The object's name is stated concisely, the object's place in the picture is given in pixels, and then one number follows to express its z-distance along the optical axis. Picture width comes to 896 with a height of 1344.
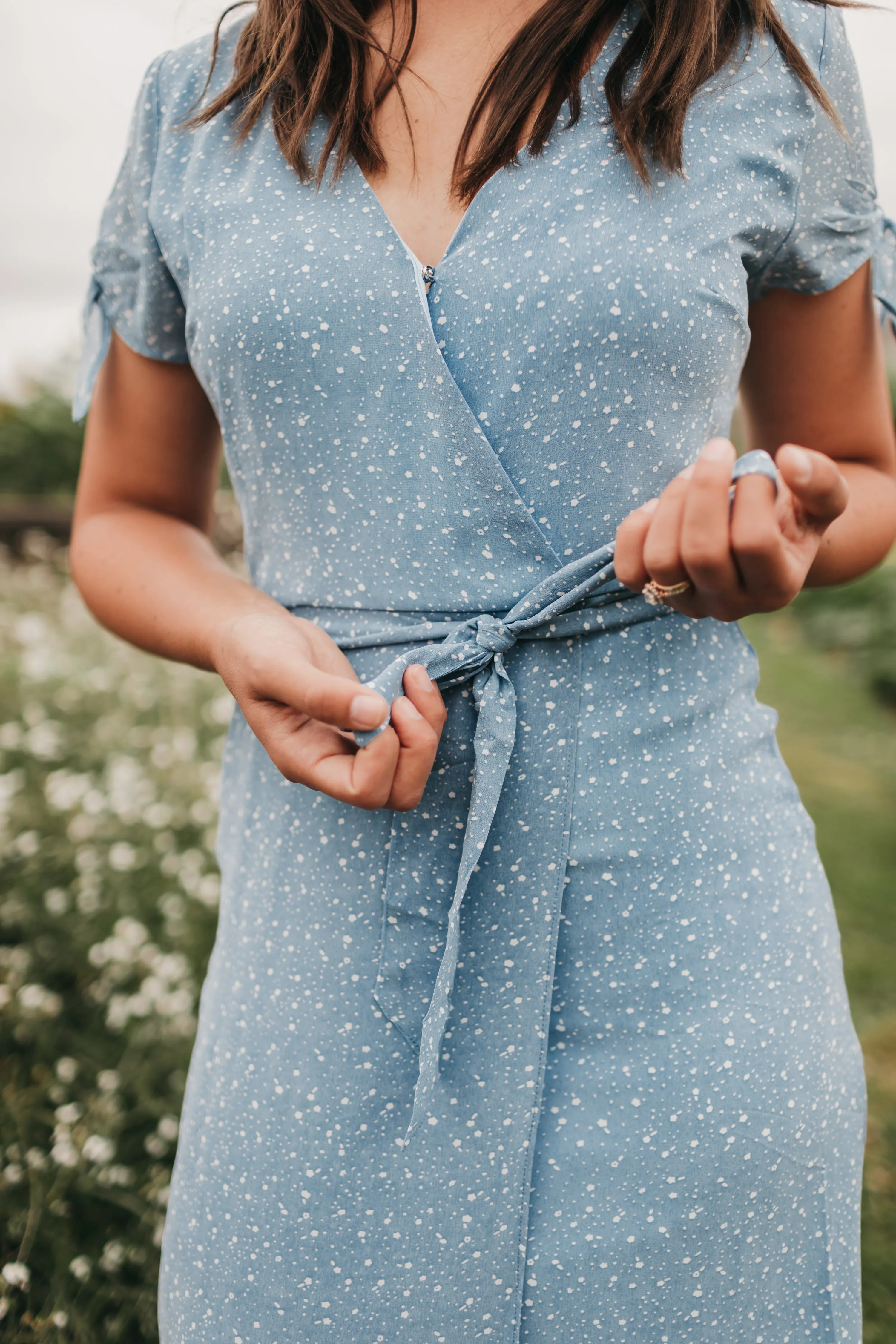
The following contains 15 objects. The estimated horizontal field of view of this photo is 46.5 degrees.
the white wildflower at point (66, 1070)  2.37
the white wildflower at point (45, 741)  3.33
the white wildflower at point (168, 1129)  2.31
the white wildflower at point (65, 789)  2.99
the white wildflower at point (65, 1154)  2.07
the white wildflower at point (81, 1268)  1.95
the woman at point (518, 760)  1.04
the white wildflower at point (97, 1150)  2.09
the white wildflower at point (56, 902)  2.81
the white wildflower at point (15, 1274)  1.67
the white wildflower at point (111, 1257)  2.02
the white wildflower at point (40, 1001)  2.47
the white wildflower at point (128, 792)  3.07
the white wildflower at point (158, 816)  3.10
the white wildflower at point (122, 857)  2.90
